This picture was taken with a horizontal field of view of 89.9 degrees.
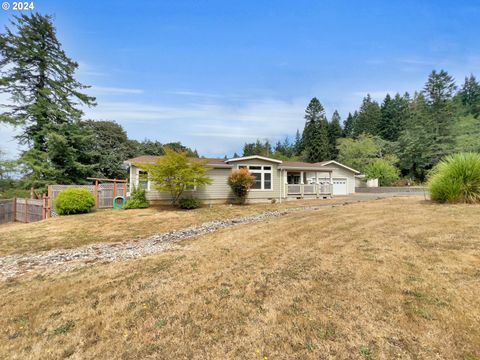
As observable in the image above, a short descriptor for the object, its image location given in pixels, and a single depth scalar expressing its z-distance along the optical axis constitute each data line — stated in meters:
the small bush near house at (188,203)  14.02
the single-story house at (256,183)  14.94
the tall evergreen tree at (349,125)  60.98
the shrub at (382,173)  32.22
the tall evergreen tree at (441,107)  33.72
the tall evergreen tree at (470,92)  53.46
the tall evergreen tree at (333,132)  52.97
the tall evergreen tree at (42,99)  18.95
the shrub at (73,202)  12.47
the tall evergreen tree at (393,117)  52.06
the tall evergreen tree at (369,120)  52.90
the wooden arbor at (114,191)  14.21
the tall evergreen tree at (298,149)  55.75
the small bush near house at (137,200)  13.73
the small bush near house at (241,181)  15.01
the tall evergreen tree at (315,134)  46.06
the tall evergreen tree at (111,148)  28.77
